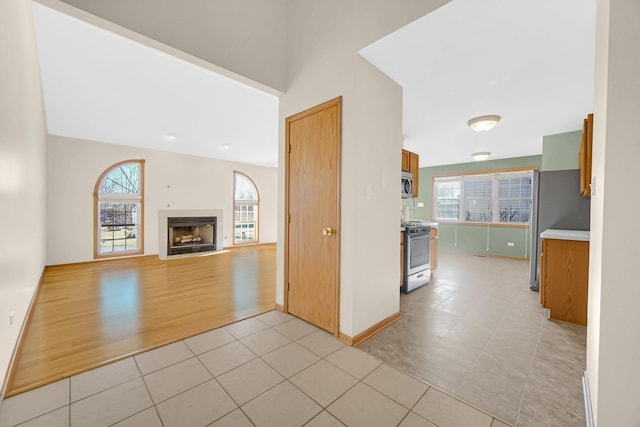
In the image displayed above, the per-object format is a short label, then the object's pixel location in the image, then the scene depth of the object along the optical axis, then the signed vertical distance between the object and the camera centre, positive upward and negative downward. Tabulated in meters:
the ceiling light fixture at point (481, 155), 5.59 +1.26
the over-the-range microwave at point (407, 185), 3.90 +0.40
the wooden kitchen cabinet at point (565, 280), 2.57 -0.73
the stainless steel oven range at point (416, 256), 3.43 -0.66
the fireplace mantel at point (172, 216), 5.97 -0.33
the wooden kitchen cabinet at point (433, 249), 4.35 -0.71
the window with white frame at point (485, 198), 6.30 +0.36
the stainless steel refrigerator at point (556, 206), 3.36 +0.08
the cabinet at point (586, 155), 2.15 +0.54
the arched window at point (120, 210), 5.49 -0.07
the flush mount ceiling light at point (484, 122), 3.48 +1.26
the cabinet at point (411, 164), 4.00 +0.76
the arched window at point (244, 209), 7.62 -0.03
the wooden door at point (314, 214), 2.29 -0.05
